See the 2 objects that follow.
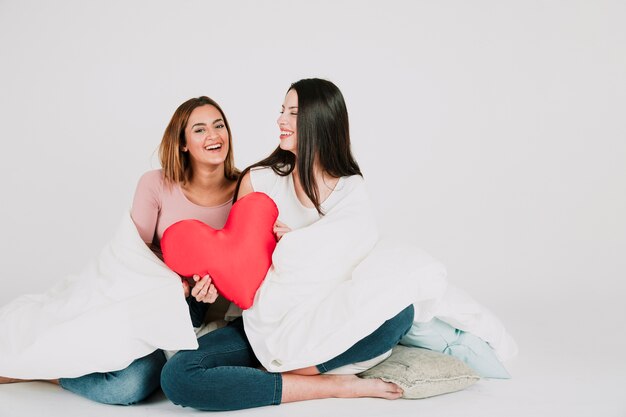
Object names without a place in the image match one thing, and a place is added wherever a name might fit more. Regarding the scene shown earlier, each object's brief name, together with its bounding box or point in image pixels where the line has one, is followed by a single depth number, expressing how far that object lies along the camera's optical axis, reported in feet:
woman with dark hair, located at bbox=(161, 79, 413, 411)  8.14
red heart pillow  8.54
